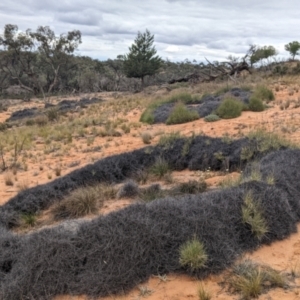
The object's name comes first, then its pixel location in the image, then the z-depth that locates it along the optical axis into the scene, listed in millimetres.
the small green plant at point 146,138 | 12090
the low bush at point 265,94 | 17203
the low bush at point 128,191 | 7695
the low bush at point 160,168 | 8898
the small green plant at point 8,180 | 9297
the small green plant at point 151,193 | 7367
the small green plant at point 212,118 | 14180
